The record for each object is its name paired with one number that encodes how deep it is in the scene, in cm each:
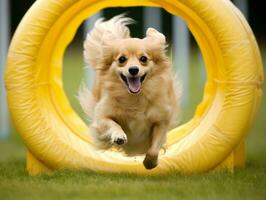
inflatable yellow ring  1093
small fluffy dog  974
